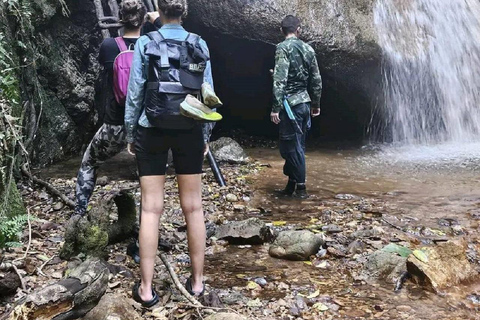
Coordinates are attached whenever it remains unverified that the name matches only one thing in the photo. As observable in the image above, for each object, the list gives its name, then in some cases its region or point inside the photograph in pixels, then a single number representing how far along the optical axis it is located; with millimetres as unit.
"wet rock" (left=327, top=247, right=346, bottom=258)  4027
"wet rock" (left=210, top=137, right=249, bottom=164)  8312
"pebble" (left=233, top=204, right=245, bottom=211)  5543
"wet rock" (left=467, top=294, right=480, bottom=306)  3246
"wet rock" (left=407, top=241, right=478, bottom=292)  3408
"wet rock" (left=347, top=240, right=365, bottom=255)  4128
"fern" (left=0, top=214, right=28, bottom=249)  3400
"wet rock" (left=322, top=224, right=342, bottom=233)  4662
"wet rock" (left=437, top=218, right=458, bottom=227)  4961
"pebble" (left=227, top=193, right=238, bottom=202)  5832
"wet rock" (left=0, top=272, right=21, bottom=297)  2865
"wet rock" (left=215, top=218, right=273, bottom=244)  4301
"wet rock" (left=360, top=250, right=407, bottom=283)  3607
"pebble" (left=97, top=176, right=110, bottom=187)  6321
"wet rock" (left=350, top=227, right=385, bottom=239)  4500
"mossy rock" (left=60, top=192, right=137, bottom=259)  3486
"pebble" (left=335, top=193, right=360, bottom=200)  6032
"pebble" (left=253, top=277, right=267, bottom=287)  3479
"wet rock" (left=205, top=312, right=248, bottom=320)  2730
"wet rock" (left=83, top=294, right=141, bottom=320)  2674
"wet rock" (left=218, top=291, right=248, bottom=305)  3168
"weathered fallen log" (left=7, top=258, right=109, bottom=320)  2436
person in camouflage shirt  5875
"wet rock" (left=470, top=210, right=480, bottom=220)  5227
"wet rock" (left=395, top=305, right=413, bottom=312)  3100
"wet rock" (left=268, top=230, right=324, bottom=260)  3965
